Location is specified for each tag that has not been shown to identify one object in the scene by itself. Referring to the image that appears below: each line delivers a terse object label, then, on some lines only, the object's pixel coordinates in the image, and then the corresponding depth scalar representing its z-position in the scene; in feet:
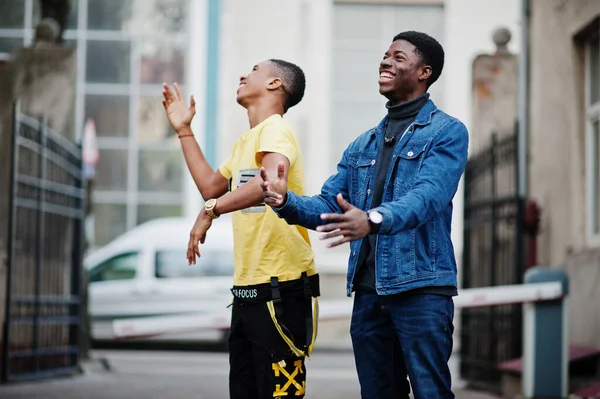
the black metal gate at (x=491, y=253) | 33.94
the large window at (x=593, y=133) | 31.73
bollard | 27.89
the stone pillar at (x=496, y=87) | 40.04
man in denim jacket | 14.05
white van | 56.95
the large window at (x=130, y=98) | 72.43
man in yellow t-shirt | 15.83
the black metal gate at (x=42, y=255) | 33.22
